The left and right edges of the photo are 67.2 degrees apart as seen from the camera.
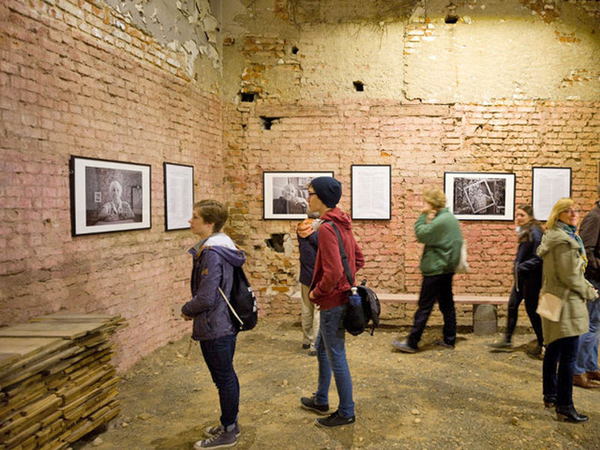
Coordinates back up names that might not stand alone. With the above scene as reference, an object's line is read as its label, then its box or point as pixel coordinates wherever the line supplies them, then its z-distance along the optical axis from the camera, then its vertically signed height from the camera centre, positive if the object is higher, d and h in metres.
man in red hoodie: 3.24 -0.57
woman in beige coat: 3.48 -0.66
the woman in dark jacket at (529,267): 5.07 -0.66
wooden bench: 6.36 -1.47
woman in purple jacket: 3.04 -0.67
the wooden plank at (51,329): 3.05 -0.88
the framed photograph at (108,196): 4.13 +0.10
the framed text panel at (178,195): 5.64 +0.14
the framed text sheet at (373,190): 6.91 +0.27
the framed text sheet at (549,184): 6.86 +0.37
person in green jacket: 5.23 -0.59
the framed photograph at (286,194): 6.95 +0.20
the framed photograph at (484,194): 6.86 +0.21
